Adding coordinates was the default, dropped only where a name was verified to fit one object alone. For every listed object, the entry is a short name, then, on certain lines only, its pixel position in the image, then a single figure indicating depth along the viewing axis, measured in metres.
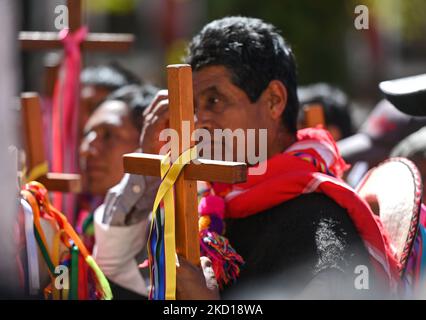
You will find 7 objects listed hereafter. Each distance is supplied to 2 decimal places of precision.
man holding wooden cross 3.99
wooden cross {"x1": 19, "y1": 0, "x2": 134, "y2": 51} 6.34
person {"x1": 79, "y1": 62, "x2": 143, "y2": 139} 7.58
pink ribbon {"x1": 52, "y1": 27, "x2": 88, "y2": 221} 6.39
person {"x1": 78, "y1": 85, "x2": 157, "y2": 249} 6.36
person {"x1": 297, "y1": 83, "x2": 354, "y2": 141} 8.26
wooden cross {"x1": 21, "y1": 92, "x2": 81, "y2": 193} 5.21
